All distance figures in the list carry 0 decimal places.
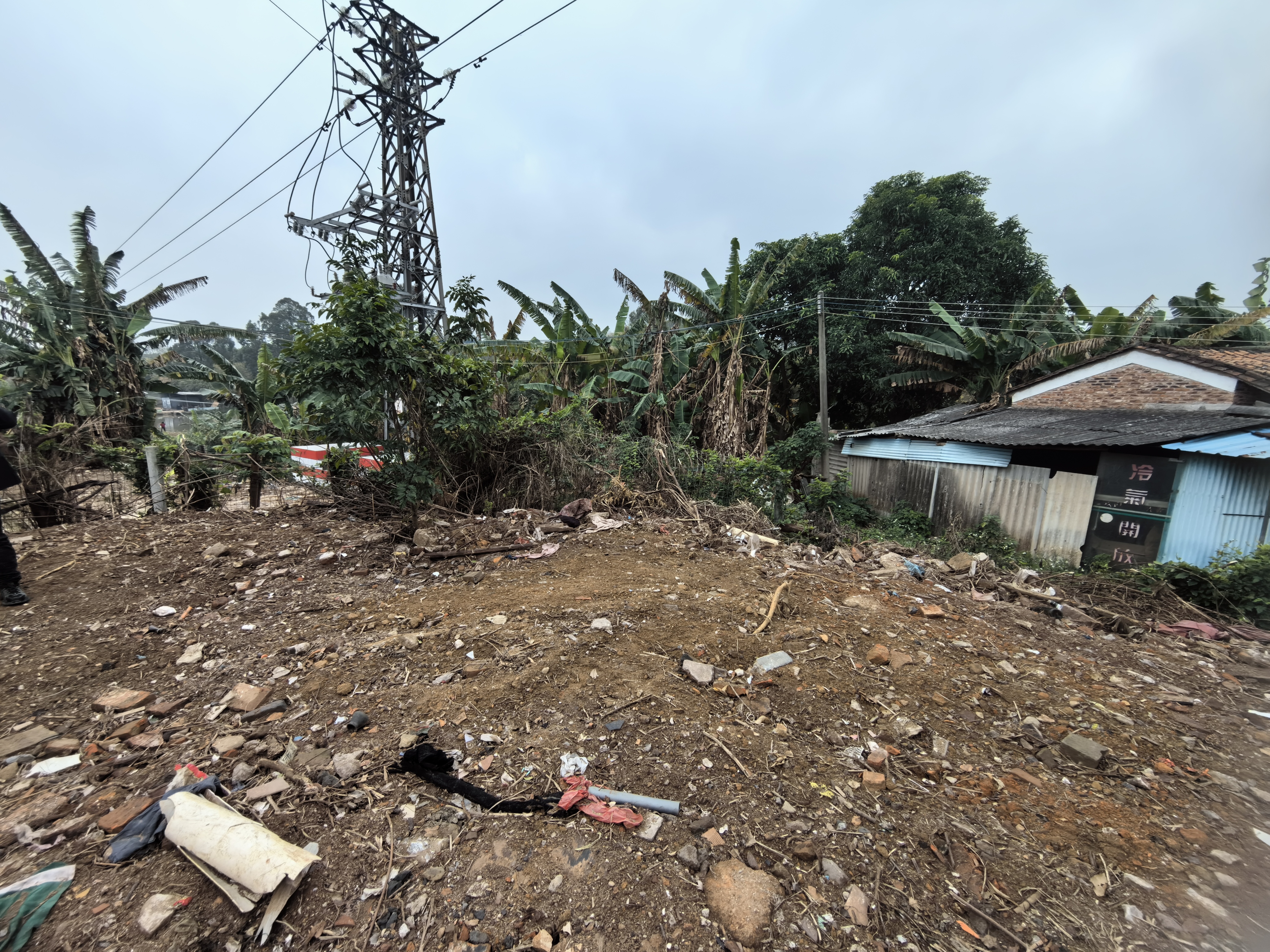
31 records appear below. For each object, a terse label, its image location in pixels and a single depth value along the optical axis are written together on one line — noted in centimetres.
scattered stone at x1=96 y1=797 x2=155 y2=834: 175
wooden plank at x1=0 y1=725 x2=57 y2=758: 217
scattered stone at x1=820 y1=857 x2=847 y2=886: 168
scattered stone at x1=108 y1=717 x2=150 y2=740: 227
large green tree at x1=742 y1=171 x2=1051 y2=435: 1387
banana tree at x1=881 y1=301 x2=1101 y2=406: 1179
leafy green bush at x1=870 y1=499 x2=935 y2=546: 848
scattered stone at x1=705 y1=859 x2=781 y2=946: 153
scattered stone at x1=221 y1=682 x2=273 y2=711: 244
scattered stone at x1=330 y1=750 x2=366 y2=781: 201
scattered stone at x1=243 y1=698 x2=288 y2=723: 237
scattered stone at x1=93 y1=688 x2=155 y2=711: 246
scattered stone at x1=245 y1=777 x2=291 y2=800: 188
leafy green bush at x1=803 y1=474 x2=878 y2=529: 884
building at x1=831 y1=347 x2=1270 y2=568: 596
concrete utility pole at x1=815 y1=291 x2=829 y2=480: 1012
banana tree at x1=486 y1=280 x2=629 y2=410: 990
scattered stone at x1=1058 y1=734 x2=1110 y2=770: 231
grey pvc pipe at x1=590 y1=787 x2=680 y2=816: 189
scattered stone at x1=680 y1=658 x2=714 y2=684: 269
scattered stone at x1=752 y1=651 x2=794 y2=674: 288
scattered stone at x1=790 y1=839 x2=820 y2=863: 175
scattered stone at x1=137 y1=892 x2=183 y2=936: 142
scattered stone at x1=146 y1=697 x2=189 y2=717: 243
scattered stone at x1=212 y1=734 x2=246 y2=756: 213
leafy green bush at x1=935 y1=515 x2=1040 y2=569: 698
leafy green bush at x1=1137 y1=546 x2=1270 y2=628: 459
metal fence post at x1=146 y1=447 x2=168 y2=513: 555
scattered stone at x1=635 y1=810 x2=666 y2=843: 179
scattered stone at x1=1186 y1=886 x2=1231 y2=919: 164
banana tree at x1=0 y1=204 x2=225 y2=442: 949
